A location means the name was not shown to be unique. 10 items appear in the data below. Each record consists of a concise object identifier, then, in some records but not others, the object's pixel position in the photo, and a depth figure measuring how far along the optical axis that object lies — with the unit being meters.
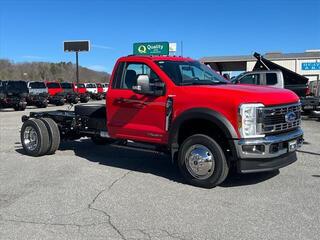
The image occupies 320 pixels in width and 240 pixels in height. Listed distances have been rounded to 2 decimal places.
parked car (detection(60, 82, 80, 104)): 24.94
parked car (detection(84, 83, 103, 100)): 31.79
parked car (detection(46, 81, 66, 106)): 23.70
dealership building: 30.08
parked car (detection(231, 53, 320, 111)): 12.78
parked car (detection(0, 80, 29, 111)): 18.72
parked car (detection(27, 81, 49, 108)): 20.68
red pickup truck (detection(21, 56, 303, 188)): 4.41
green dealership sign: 23.89
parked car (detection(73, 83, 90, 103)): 27.26
